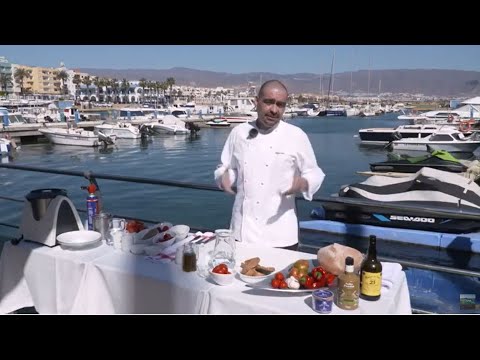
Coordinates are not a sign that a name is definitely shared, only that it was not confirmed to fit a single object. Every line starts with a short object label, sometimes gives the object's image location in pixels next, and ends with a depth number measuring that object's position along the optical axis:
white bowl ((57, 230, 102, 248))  2.69
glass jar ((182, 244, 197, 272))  2.34
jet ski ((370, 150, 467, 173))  14.21
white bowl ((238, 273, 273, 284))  2.16
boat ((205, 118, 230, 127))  59.66
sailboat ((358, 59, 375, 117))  115.91
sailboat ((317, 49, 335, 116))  111.69
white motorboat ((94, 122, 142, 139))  43.12
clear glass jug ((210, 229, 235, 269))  2.33
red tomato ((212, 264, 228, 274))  2.19
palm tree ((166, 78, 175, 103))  117.62
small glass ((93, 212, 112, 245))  2.97
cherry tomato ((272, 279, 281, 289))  2.07
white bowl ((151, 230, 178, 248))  2.74
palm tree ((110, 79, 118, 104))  124.19
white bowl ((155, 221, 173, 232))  2.93
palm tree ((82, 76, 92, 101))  122.31
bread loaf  2.14
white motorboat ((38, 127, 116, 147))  37.66
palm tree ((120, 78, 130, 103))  123.47
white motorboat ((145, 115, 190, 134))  49.22
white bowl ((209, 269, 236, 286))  2.15
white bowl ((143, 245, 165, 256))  2.61
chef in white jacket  2.67
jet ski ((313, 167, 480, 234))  9.73
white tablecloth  2.02
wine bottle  1.97
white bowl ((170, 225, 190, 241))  2.91
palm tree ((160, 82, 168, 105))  120.38
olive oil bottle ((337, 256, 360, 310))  1.88
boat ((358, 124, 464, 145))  32.52
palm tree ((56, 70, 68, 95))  116.76
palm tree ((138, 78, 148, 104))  113.12
